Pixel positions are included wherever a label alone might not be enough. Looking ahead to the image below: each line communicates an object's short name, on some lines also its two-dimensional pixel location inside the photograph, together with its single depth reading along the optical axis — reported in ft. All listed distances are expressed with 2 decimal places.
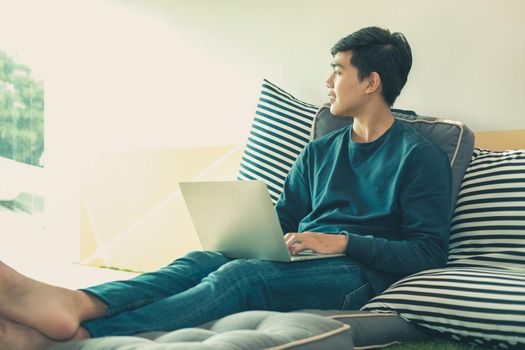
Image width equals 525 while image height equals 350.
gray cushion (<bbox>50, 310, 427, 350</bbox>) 4.17
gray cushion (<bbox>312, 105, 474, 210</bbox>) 6.78
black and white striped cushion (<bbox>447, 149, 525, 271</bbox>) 6.25
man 4.79
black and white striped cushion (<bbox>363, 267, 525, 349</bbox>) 5.17
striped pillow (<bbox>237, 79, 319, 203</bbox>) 7.90
